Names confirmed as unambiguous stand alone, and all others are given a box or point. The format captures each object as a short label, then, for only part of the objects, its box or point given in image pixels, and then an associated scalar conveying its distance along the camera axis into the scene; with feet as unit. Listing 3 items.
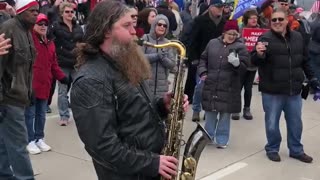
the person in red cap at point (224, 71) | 19.57
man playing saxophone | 8.05
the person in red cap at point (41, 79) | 18.76
